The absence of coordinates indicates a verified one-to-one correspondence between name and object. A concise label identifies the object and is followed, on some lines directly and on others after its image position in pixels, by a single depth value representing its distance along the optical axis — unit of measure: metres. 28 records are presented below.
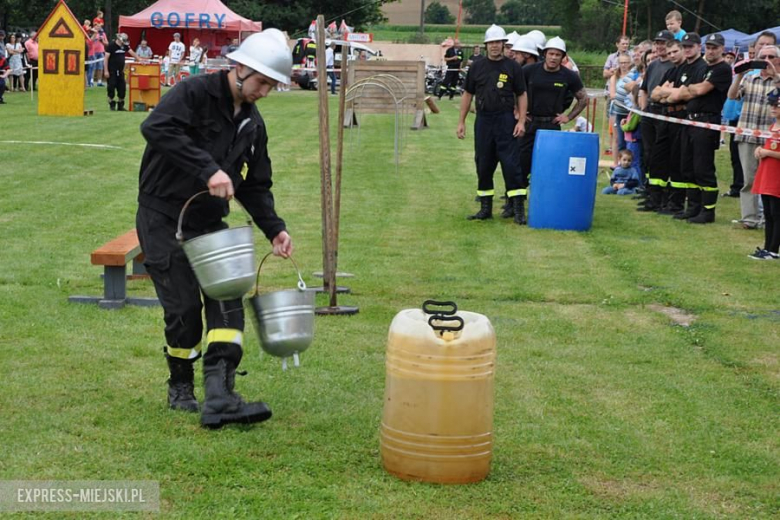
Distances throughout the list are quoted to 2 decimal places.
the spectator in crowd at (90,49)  38.25
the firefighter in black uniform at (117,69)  27.73
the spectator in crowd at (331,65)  40.63
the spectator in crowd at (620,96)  16.92
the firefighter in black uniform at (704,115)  13.28
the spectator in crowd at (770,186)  11.02
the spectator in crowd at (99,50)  38.19
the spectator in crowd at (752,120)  12.97
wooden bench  8.09
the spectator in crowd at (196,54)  40.62
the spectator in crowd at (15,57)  34.00
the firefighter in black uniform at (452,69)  41.22
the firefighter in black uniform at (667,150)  13.88
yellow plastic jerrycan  4.88
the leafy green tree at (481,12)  121.56
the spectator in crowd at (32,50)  35.06
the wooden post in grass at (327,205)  8.17
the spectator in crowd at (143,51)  39.77
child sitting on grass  17.00
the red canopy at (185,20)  46.12
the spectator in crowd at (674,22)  16.22
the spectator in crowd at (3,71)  30.09
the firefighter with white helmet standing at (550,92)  13.56
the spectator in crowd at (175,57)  39.38
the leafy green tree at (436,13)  118.38
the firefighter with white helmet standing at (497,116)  13.03
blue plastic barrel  12.77
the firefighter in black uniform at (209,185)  5.34
